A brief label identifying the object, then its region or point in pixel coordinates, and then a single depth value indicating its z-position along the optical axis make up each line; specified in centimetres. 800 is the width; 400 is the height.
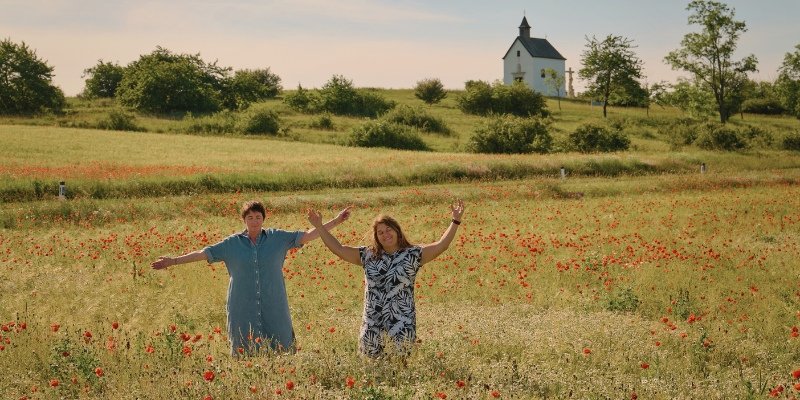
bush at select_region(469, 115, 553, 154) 4853
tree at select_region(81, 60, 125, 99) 8794
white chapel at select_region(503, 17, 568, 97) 10169
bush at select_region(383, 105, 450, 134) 5969
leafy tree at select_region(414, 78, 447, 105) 8356
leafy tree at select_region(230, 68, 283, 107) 7232
